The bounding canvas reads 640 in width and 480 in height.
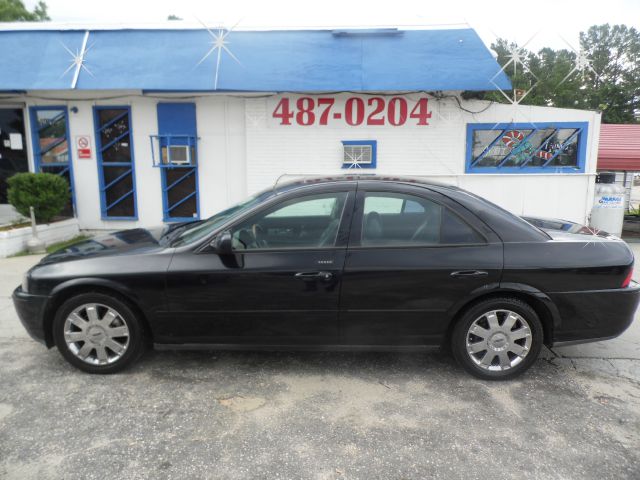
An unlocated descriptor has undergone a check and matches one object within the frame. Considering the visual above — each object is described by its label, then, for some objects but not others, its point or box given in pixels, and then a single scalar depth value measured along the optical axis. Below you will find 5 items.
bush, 7.74
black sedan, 3.47
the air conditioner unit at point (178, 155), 8.70
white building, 8.11
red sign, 8.81
